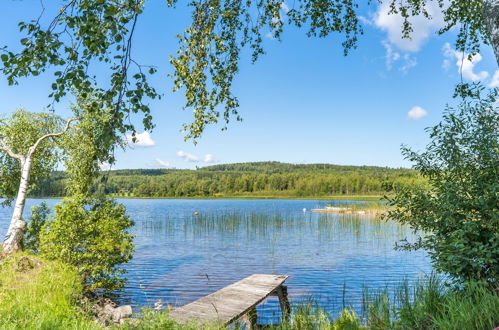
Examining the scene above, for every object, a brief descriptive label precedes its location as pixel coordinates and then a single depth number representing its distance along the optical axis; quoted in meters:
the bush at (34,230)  15.20
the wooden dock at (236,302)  7.26
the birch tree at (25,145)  15.25
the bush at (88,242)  11.63
